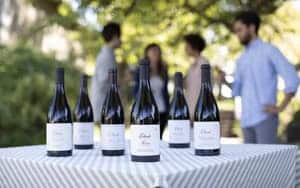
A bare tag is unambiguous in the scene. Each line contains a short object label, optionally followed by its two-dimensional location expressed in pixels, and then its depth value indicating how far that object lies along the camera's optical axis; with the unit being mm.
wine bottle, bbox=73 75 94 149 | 2088
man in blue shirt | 3248
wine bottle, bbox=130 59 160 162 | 1577
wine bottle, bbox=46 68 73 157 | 1782
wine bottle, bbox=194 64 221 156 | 1767
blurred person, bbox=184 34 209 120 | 4336
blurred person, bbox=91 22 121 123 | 4168
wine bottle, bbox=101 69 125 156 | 1796
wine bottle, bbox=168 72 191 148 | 2088
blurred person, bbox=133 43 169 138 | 4641
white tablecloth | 1396
